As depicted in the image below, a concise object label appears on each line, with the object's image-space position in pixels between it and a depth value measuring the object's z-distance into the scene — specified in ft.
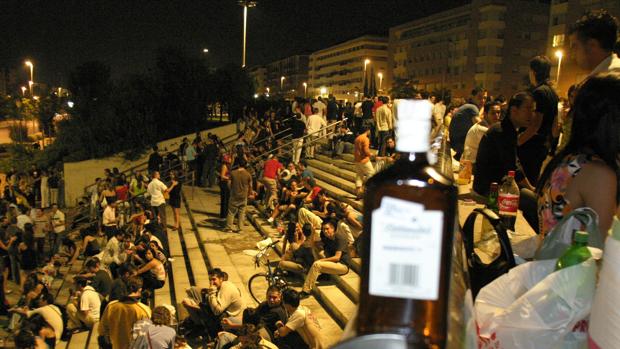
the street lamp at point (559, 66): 128.98
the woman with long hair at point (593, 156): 5.25
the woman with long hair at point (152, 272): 32.40
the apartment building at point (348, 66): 313.12
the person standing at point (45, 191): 73.77
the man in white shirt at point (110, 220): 43.14
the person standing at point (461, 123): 24.22
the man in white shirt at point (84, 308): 29.81
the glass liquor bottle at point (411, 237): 2.84
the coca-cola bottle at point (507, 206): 8.91
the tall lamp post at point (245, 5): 99.02
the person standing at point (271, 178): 45.68
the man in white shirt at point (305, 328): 21.34
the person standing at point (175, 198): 46.60
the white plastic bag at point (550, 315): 3.33
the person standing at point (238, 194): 41.83
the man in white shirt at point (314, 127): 53.89
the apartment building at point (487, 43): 198.18
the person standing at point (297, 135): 53.88
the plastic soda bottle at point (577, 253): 3.43
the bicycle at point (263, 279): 29.32
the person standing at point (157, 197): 43.68
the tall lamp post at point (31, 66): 161.85
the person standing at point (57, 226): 49.47
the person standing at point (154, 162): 60.03
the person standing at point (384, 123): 42.93
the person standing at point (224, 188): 46.85
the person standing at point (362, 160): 36.06
